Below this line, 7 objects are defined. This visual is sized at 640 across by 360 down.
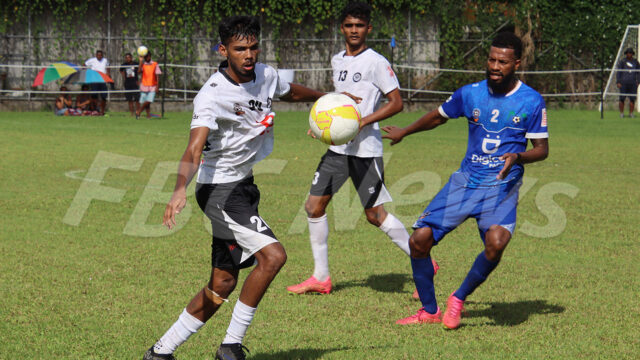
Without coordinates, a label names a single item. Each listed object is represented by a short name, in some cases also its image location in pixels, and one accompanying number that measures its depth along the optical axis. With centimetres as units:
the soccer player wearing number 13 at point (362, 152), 1470
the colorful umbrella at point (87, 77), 5284
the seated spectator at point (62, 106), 5375
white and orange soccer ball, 1222
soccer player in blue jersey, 1195
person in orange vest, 5116
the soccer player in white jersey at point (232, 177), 994
